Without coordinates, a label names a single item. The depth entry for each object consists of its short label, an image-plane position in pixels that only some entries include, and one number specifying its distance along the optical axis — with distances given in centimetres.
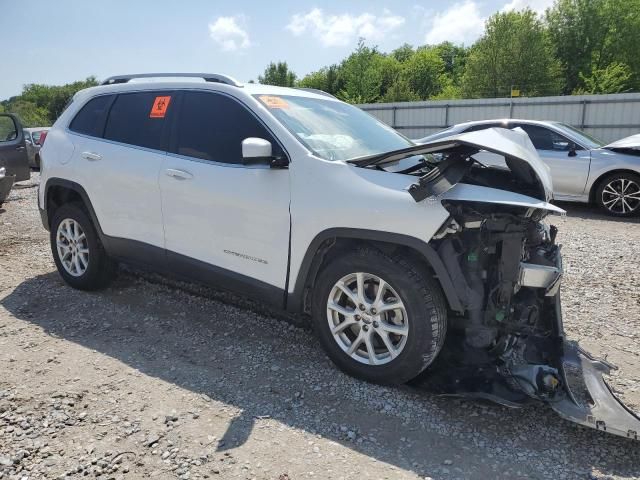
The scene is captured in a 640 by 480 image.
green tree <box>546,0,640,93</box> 4428
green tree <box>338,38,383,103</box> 4394
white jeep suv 292
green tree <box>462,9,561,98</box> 4066
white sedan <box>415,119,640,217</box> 873
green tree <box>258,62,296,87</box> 7106
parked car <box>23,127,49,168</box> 1809
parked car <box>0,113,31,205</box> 1029
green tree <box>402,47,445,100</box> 6025
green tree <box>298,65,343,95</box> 6156
